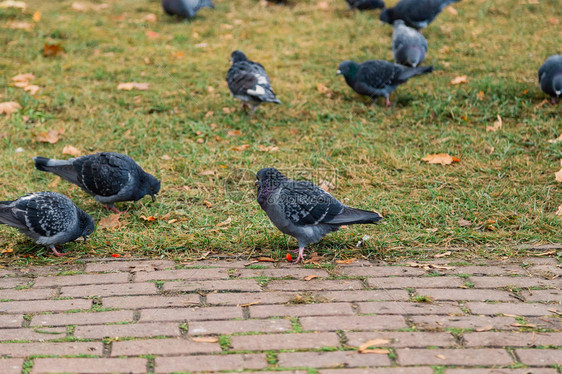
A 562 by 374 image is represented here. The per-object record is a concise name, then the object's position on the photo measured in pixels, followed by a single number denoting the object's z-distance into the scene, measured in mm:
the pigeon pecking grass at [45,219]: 8562
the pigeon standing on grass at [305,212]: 8414
